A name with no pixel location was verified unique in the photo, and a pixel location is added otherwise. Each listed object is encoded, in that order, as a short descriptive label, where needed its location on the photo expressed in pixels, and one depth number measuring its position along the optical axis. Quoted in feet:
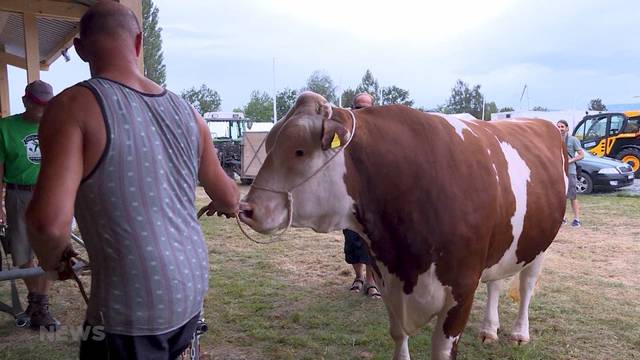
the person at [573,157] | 26.50
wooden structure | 17.43
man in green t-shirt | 12.44
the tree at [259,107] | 189.16
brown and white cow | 7.39
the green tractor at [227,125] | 66.90
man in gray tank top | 4.25
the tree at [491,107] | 218.69
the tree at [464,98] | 213.66
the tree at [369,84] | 165.93
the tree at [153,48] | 133.28
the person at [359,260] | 14.40
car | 39.14
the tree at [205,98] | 203.21
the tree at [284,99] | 146.45
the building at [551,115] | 92.75
